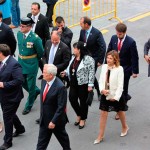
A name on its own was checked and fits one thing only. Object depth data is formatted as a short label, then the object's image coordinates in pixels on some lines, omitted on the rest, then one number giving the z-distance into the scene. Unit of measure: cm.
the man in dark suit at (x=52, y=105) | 1302
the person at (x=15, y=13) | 2658
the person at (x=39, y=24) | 1933
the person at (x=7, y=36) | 1762
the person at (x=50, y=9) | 2659
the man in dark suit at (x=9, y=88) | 1422
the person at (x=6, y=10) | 2498
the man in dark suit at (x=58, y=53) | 1614
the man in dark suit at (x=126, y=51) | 1598
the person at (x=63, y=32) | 1769
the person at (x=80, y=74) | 1523
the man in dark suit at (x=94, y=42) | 1722
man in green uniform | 1677
